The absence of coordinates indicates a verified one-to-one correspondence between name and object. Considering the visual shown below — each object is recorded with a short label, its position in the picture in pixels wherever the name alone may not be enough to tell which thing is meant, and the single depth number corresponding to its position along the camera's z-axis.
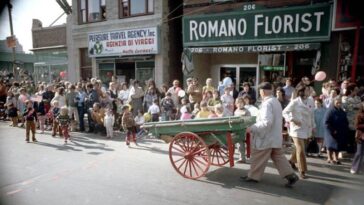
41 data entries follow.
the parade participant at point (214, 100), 8.47
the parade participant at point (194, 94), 9.62
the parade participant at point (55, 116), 10.32
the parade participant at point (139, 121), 9.90
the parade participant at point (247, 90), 8.93
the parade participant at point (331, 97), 6.96
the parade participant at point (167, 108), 9.73
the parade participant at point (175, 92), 10.26
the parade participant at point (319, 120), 7.37
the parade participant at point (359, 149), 5.93
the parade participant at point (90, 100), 10.64
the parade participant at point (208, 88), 9.31
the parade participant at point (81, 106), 10.84
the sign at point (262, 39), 9.64
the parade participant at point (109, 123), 9.77
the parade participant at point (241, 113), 6.64
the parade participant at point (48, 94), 11.83
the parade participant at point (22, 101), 12.26
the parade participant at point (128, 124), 8.75
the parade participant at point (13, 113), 12.30
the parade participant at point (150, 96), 10.41
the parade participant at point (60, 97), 11.19
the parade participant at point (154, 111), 9.88
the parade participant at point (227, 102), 8.12
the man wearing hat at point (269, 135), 5.27
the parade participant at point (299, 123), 5.68
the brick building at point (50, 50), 19.03
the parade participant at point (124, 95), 11.18
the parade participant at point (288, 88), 8.74
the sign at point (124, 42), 13.75
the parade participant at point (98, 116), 10.21
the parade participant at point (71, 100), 10.92
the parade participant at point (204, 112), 7.39
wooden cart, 5.43
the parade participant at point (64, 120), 9.50
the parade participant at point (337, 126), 6.57
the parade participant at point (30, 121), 9.52
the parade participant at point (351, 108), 6.88
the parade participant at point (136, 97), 10.83
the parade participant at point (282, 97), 7.62
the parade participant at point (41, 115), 10.95
